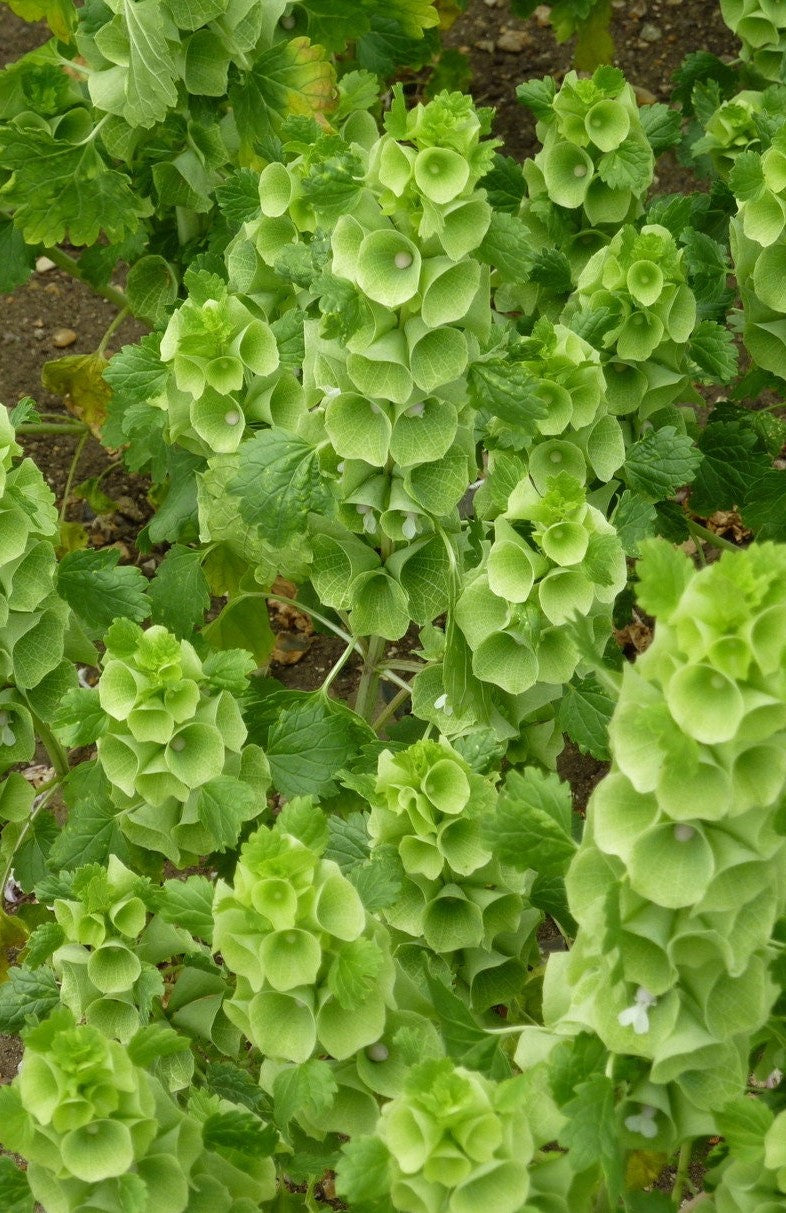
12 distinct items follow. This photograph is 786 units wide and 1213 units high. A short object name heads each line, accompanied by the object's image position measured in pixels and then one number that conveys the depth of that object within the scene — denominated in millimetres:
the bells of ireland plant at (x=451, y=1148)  1144
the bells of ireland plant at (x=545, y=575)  1636
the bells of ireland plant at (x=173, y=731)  1616
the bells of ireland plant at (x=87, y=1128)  1212
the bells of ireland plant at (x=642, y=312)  1925
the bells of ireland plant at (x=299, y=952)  1258
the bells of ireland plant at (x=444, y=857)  1567
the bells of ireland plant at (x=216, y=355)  1813
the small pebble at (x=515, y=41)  4008
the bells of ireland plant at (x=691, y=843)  1022
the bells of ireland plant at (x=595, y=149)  2080
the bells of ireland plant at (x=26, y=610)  1773
